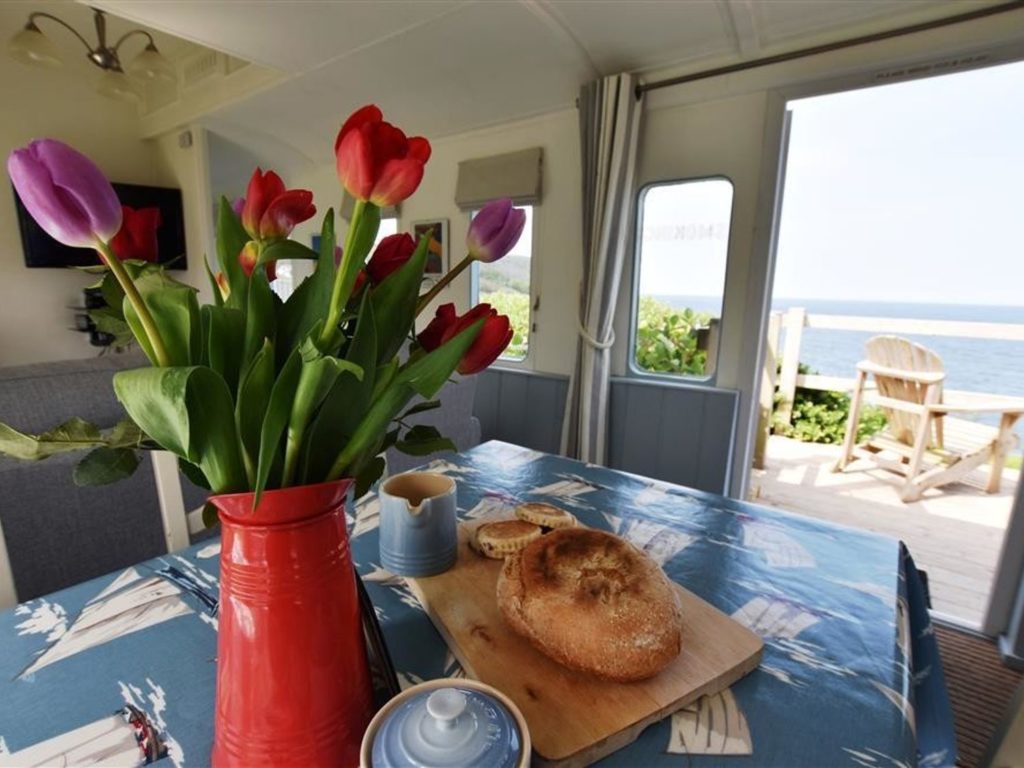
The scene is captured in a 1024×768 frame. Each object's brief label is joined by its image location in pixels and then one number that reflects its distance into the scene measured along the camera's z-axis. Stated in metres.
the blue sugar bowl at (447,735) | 0.37
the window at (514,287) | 3.02
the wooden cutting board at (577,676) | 0.50
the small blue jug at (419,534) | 0.76
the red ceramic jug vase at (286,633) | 0.40
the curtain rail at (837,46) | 1.65
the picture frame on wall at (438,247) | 3.32
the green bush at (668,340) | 2.49
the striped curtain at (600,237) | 2.33
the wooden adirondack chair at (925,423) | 2.97
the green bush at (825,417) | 4.12
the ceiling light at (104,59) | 2.51
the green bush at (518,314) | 3.05
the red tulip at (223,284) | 0.45
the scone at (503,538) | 0.80
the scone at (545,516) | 0.84
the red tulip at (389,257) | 0.48
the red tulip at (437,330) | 0.48
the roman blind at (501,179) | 2.83
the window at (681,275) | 2.37
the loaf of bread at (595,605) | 0.54
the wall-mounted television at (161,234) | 4.00
